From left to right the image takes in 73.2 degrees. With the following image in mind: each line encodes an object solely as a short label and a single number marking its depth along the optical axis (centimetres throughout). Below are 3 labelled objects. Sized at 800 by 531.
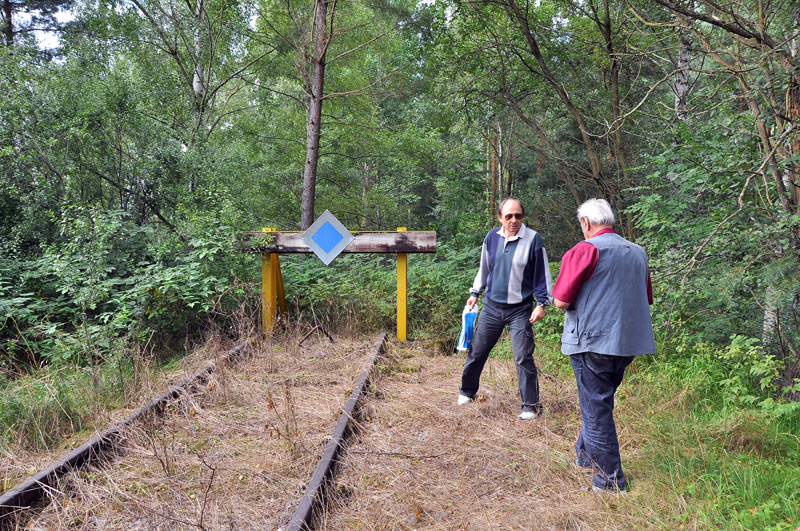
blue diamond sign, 662
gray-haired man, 328
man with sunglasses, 489
